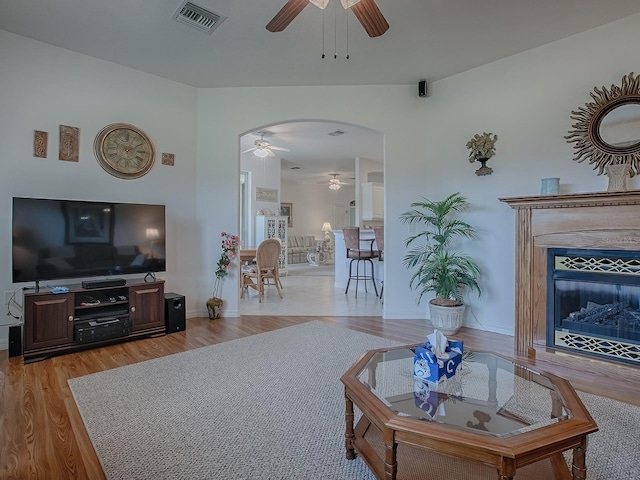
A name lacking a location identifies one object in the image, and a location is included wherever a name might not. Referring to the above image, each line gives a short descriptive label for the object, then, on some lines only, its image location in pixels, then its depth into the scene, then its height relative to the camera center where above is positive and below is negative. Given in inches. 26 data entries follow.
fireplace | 106.2 -9.5
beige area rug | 62.6 -41.1
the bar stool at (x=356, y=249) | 232.2 -6.6
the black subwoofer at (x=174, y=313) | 151.3 -32.8
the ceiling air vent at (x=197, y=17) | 113.0 +74.6
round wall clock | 148.5 +38.6
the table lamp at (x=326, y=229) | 508.2 +14.9
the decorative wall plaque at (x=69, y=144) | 138.7 +37.6
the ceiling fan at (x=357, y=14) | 85.0 +57.6
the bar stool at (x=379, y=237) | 211.8 +1.6
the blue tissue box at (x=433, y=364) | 68.3 -24.5
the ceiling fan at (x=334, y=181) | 439.8 +72.9
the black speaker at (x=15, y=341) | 119.0 -35.2
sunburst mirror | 114.9 +39.1
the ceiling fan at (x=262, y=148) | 256.0 +67.3
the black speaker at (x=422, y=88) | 169.8 +73.8
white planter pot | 149.5 -33.4
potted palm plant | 151.1 -9.2
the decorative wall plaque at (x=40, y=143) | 132.8 +36.0
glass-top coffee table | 46.8 -27.8
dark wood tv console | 117.9 -29.6
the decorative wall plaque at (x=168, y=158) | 168.6 +38.6
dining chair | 225.3 -18.4
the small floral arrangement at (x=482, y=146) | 150.6 +40.8
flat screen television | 120.4 -0.4
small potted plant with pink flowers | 174.2 -11.8
